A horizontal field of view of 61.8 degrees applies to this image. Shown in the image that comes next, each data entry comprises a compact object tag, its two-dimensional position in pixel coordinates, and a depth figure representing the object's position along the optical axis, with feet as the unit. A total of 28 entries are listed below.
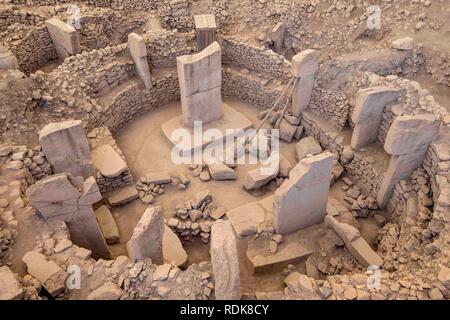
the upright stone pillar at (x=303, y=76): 25.31
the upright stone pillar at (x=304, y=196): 18.43
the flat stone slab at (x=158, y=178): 24.72
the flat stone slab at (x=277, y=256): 19.42
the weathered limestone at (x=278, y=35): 30.20
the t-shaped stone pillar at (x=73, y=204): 16.65
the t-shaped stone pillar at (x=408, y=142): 19.00
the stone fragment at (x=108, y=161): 23.59
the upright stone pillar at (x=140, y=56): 27.30
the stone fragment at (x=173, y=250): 19.95
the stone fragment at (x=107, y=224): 21.67
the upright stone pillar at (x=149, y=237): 15.75
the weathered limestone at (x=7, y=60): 24.38
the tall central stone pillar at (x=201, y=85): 24.97
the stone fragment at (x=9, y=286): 13.41
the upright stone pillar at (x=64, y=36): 28.76
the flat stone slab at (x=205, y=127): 26.94
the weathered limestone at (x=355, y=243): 18.90
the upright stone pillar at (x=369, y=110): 22.34
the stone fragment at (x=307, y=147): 26.27
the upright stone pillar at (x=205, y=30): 28.76
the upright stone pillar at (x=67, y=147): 20.08
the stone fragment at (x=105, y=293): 14.61
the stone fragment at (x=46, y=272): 14.97
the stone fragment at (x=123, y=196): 23.68
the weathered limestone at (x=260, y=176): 24.11
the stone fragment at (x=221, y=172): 24.97
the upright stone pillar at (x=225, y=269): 14.20
